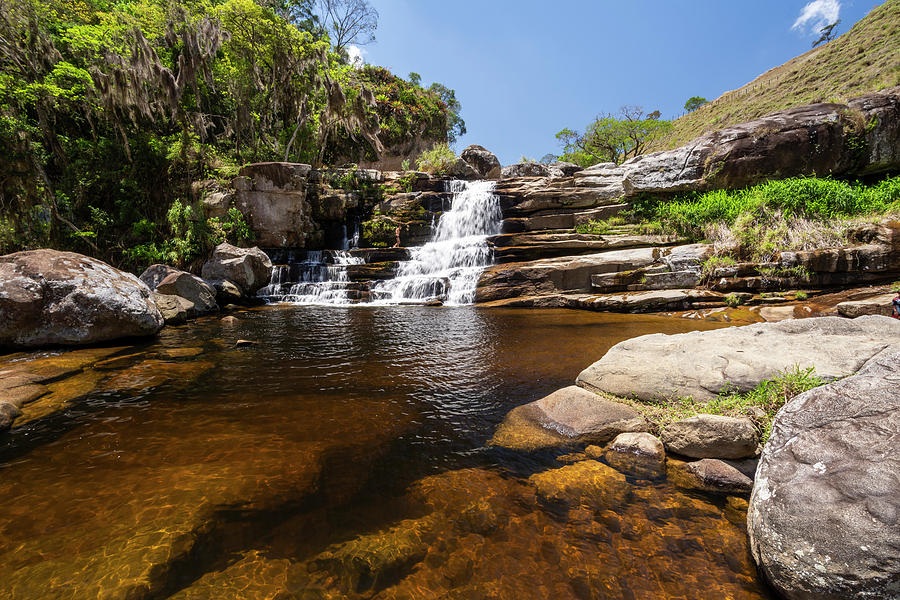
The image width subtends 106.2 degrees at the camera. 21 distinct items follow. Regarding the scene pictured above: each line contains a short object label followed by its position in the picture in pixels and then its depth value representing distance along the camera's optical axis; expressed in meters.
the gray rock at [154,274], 11.45
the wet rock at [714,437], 2.79
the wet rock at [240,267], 13.49
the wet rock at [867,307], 7.35
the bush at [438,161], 24.78
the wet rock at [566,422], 3.38
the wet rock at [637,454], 2.91
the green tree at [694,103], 55.41
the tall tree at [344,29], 27.28
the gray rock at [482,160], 31.03
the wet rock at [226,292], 12.73
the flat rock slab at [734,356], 3.40
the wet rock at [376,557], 1.88
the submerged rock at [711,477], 2.59
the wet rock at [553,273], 12.30
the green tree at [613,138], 34.97
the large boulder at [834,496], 1.54
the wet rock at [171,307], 9.36
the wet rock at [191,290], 10.78
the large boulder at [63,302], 6.39
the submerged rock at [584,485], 2.56
